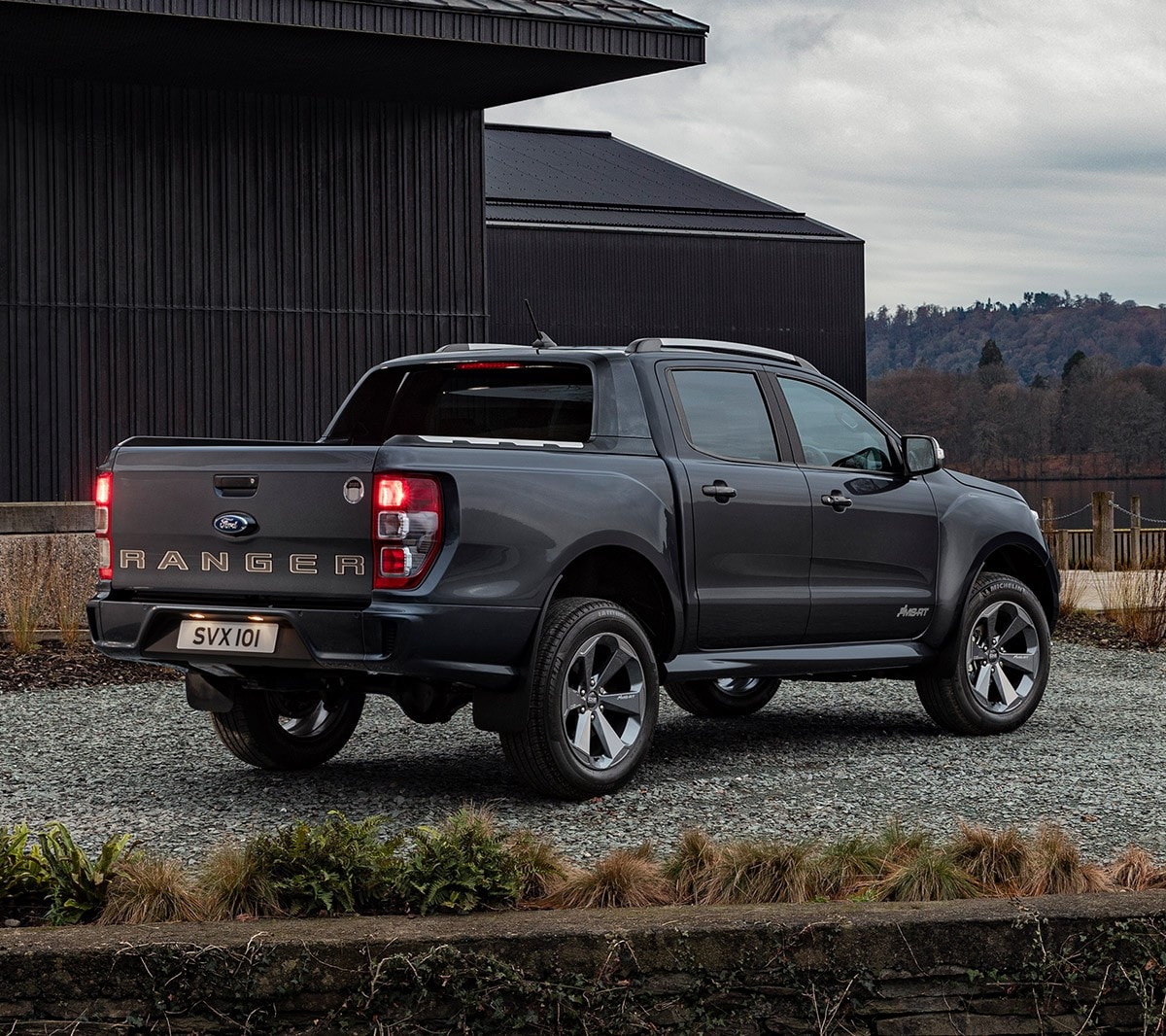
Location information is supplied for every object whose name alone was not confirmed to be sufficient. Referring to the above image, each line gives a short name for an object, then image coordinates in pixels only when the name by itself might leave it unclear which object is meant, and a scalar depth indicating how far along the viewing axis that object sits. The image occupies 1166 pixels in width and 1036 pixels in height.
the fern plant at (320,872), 8.75
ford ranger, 12.42
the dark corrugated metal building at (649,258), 69.46
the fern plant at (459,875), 8.61
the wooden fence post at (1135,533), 51.48
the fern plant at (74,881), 8.74
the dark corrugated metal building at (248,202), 28.05
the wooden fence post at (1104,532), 49.06
